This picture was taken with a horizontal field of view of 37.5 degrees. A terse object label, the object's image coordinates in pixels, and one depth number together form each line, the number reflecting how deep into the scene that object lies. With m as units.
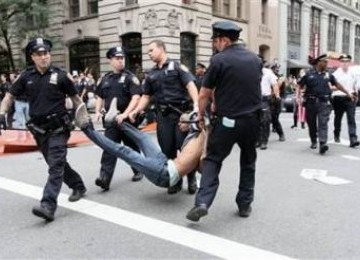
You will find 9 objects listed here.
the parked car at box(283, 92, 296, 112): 22.30
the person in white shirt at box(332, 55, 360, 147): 10.59
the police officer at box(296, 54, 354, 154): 9.61
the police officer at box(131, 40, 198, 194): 6.21
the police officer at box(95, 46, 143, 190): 6.61
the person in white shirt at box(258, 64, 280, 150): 10.59
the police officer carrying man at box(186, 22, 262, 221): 4.89
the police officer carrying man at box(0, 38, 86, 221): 5.39
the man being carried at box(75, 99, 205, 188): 5.61
